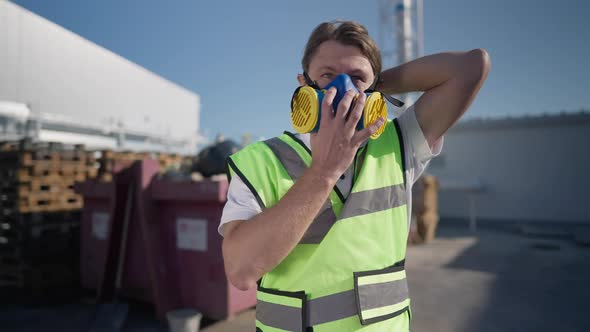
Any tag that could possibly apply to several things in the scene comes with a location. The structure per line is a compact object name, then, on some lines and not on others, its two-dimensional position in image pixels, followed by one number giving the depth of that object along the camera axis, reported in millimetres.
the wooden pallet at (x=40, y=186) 5293
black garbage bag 4418
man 950
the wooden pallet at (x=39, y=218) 5266
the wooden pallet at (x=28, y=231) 5257
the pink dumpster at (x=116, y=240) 4492
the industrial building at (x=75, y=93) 14125
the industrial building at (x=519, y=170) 12664
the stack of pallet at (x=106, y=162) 6258
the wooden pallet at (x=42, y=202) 5281
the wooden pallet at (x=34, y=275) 5258
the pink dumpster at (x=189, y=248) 3924
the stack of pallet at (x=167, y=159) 7260
